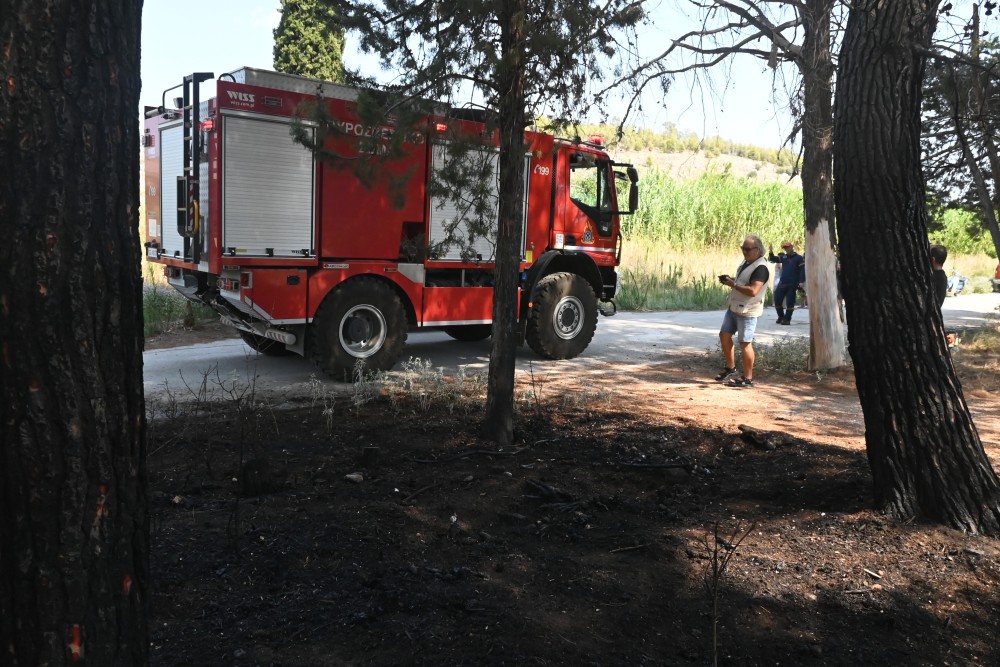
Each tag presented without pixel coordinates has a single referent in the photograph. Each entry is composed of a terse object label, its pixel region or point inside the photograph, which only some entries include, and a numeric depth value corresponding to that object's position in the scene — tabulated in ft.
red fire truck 28.60
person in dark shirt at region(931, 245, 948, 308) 31.89
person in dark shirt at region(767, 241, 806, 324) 58.48
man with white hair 30.81
